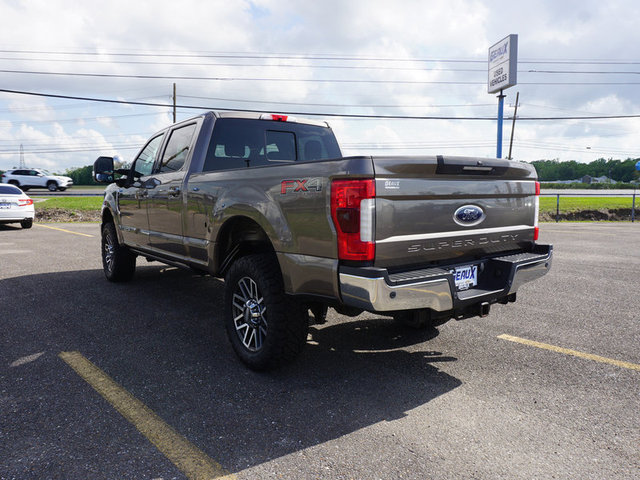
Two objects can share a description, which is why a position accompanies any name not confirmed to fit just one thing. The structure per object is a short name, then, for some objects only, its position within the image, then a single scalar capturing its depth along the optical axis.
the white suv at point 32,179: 34.84
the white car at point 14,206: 14.39
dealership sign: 23.69
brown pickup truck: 2.91
